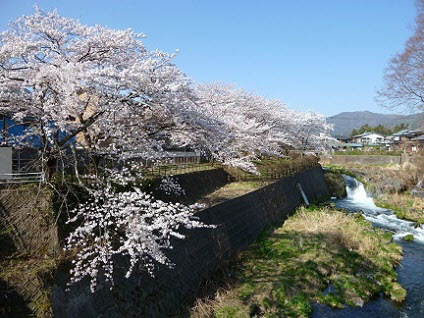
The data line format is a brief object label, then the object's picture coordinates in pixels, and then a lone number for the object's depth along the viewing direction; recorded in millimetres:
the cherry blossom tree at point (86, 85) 7855
